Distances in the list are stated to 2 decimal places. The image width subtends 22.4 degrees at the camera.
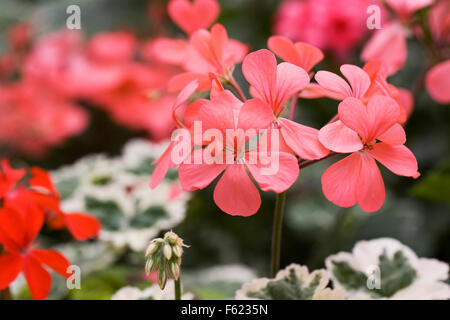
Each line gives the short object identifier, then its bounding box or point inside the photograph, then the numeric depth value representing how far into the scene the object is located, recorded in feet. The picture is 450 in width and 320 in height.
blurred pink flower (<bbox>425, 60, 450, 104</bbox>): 1.71
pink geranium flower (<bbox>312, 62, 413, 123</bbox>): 1.35
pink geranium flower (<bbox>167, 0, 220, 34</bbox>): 1.58
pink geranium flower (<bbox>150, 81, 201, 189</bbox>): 1.36
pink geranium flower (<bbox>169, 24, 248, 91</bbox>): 1.44
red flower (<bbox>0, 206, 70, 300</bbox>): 1.48
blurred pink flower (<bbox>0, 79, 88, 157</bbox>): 2.73
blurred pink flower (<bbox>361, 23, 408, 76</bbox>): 1.74
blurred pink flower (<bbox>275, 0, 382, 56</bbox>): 2.38
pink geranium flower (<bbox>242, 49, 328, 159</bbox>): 1.33
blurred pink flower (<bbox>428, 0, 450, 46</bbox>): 1.81
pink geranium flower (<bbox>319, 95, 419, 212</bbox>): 1.32
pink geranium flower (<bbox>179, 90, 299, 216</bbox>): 1.32
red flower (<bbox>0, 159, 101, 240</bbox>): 1.51
